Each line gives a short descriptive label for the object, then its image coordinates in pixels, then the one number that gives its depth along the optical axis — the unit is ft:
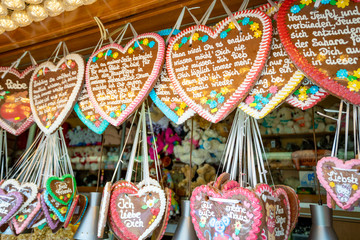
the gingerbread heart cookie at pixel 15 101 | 6.55
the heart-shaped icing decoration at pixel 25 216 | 5.65
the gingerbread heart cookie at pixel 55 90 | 5.88
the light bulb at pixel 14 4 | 5.21
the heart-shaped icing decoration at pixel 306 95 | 4.04
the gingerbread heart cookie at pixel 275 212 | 3.90
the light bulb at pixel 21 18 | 5.57
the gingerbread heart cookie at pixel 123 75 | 5.24
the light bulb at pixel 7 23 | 5.71
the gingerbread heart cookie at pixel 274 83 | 4.08
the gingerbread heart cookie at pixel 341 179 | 3.66
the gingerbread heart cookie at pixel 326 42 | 3.76
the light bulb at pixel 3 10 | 5.36
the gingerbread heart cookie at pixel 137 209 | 4.73
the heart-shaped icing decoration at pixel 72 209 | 5.51
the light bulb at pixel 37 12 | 5.40
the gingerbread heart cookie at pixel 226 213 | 3.77
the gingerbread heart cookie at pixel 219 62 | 4.30
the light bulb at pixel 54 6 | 5.16
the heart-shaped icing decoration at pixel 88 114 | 5.56
